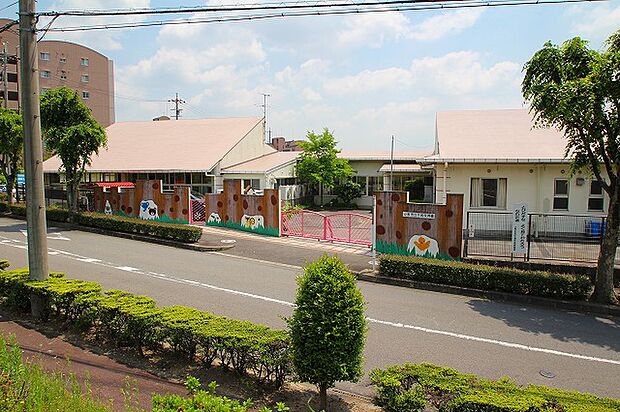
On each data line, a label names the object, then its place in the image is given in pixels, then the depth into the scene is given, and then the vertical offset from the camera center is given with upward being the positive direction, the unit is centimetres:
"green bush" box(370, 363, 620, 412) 430 -219
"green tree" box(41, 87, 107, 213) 1975 +249
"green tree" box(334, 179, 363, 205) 3275 -34
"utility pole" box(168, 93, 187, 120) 5522 +998
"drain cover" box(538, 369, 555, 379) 641 -280
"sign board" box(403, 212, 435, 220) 1356 -90
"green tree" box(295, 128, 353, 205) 3114 +170
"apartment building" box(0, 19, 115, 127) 6094 +1658
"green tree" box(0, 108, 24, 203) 2347 +221
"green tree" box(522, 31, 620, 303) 908 +182
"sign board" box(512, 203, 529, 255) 1188 -115
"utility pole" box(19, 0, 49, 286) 709 +66
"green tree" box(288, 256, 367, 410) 463 -154
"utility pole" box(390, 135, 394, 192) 2917 +70
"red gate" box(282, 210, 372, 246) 1800 -202
